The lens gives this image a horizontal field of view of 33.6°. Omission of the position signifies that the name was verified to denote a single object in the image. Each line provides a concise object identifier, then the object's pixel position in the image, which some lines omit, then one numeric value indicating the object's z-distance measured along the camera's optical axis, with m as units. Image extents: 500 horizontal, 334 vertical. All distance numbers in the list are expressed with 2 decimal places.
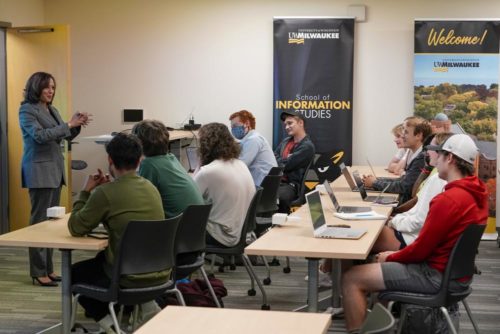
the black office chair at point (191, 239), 4.75
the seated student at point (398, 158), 8.14
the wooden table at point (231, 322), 2.55
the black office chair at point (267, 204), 6.68
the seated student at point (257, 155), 7.89
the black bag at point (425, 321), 4.53
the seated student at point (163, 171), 5.09
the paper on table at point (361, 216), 5.10
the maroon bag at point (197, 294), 4.87
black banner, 9.49
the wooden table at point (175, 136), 8.27
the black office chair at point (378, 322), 2.21
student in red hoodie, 4.15
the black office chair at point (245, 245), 5.65
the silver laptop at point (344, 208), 5.50
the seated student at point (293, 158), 7.95
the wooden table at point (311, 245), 3.98
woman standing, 6.29
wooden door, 8.48
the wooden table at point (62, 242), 4.19
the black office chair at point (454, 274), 4.06
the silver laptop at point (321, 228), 4.39
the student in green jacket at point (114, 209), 4.21
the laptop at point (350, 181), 6.89
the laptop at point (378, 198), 6.04
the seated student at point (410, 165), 6.40
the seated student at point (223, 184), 5.70
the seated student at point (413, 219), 4.83
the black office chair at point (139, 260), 4.08
